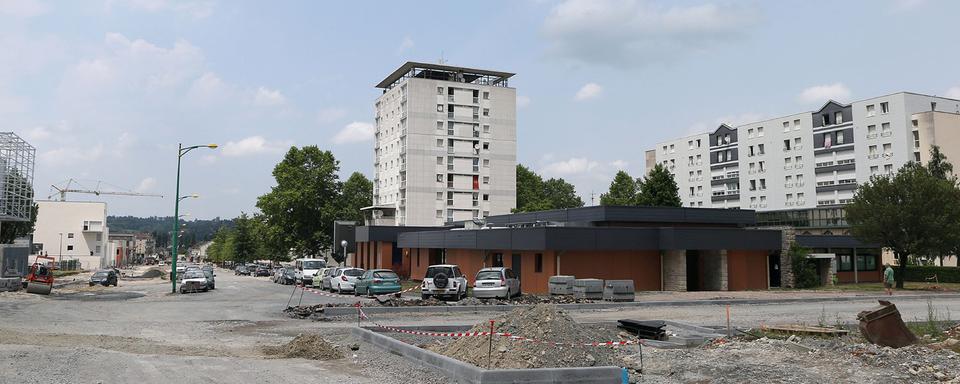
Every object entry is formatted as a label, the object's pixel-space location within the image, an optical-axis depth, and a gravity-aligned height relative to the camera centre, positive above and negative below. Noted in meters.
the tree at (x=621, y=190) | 85.25 +7.79
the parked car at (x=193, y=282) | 40.75 -1.89
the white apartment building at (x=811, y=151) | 76.25 +12.54
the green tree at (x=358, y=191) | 95.56 +8.65
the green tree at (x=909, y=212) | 39.92 +2.25
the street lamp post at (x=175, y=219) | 40.22 +1.91
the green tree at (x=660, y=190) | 63.38 +5.64
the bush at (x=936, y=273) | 51.44 -1.77
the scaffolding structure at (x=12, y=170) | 42.53 +5.20
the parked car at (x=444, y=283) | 30.30 -1.46
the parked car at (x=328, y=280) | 40.14 -1.77
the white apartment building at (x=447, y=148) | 84.06 +13.04
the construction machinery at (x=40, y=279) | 37.22 -1.58
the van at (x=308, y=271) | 48.84 -1.49
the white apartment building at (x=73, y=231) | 120.25 +3.60
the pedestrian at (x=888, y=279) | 35.37 -1.53
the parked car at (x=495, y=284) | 29.27 -1.46
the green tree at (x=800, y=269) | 41.84 -1.17
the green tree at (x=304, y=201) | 77.88 +5.76
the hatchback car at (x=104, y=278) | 51.19 -2.06
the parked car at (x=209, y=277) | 44.52 -1.80
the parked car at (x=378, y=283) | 33.94 -1.63
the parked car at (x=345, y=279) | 37.03 -1.55
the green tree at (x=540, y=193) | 93.00 +9.24
